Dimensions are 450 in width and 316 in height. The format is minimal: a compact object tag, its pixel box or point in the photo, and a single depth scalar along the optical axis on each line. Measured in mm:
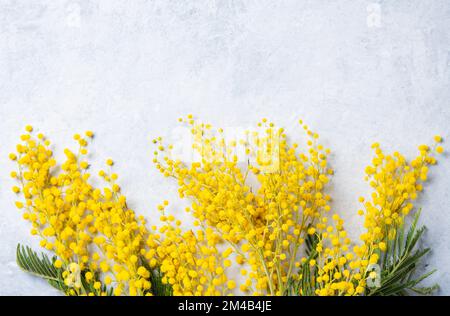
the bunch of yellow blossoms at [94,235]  829
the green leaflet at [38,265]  857
